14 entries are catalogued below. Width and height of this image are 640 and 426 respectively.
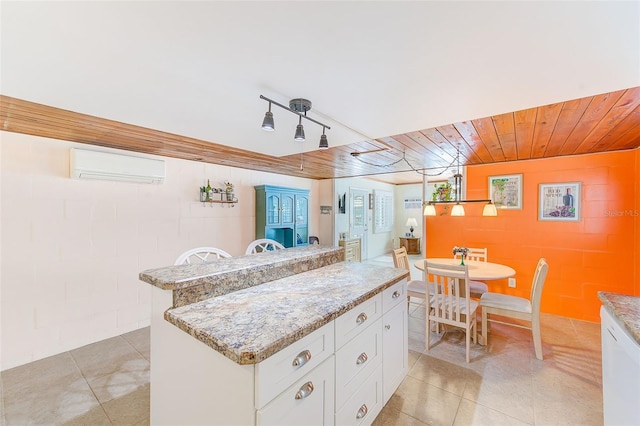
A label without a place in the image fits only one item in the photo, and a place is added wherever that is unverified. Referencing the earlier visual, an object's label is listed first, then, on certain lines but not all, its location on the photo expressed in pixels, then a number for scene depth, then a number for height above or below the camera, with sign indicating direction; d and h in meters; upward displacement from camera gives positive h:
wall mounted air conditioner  2.68 +0.49
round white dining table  2.78 -0.64
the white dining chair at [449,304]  2.43 -0.91
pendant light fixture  3.05 +0.07
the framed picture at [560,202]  3.34 +0.17
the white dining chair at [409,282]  3.09 -0.90
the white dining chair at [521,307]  2.49 -0.93
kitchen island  0.99 -0.63
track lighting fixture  1.76 +0.73
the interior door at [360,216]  6.46 -0.08
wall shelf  3.81 +0.14
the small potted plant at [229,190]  4.01 +0.33
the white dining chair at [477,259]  3.21 -0.67
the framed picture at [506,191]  3.68 +0.33
